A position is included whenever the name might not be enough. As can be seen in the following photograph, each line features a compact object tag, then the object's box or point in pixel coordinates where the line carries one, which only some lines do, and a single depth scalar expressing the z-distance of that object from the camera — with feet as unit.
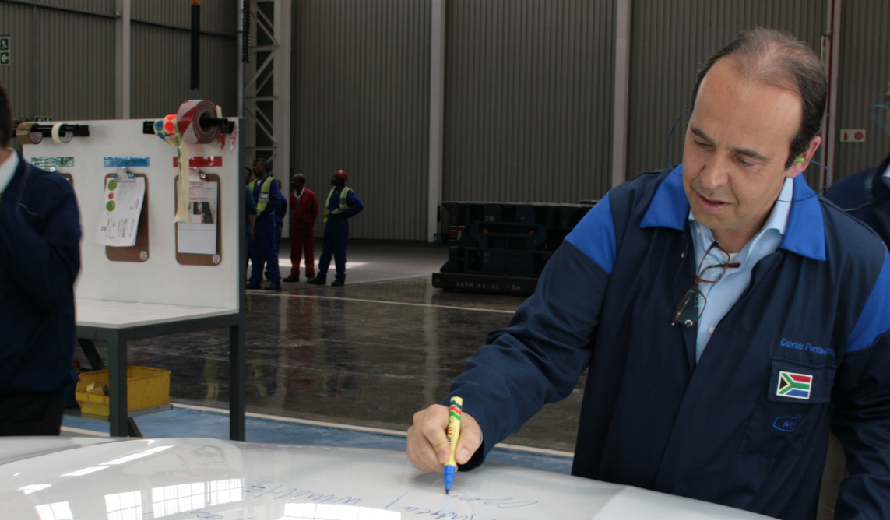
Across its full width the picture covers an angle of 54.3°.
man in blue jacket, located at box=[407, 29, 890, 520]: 3.94
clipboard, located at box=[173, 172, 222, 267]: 11.60
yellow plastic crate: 11.70
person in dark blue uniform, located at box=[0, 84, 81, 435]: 6.92
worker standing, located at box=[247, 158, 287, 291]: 34.27
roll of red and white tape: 11.35
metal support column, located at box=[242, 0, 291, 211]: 61.46
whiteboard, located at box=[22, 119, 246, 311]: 11.52
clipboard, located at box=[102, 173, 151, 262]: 12.32
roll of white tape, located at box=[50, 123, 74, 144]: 12.87
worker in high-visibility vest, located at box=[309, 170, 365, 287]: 36.09
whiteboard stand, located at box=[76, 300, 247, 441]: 9.68
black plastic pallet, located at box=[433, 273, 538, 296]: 33.68
